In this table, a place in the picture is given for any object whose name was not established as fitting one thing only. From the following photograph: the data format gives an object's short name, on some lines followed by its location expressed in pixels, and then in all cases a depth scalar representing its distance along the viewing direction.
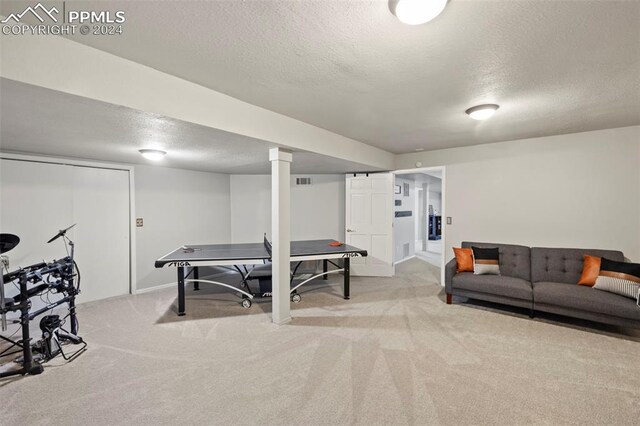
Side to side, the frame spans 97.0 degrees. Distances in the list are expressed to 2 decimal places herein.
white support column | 3.32
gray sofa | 2.91
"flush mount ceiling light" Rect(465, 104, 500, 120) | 2.77
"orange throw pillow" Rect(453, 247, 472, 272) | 4.12
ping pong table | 3.60
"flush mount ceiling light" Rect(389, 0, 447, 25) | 1.30
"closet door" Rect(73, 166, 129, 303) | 4.14
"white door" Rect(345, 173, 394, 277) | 5.51
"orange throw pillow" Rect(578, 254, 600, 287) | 3.36
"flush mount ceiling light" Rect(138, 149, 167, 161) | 3.53
